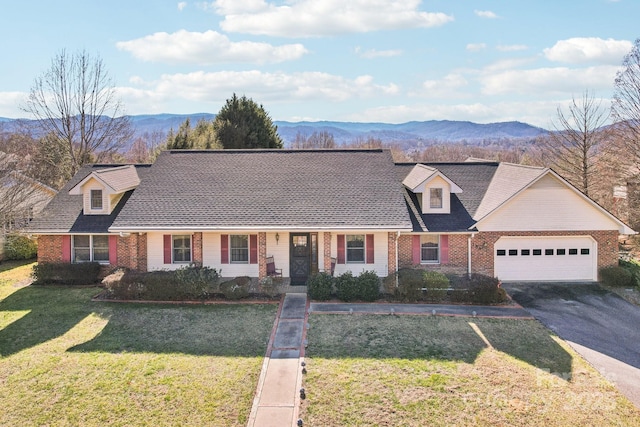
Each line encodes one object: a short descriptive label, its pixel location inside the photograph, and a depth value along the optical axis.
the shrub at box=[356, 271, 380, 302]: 17.06
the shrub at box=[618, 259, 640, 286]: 18.84
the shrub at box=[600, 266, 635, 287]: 18.78
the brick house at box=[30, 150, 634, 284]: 18.78
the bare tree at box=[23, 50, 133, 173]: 33.78
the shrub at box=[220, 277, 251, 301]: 17.16
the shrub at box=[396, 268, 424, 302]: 17.14
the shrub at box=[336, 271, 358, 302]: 17.05
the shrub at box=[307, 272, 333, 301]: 17.14
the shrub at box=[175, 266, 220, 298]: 17.06
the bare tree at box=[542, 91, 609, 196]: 33.78
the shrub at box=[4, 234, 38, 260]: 24.77
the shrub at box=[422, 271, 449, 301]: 17.25
